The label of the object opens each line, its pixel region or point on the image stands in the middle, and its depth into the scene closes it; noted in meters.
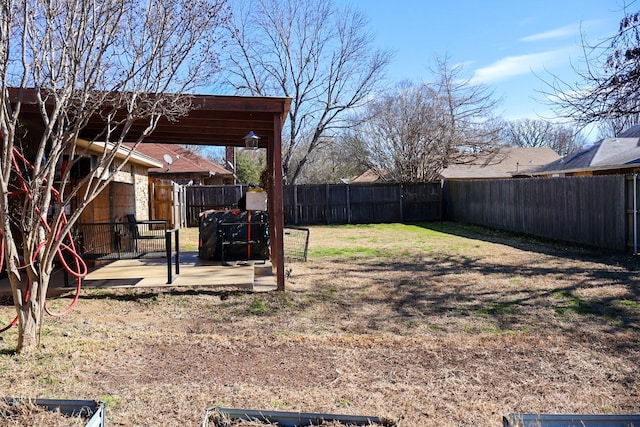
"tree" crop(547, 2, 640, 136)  6.45
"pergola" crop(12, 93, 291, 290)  6.36
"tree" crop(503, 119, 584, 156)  46.59
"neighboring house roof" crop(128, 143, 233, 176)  22.00
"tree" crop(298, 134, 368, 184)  39.97
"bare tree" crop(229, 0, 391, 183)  24.77
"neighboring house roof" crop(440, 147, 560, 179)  26.05
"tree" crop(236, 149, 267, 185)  36.84
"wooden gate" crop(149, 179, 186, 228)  17.34
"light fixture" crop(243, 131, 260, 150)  7.54
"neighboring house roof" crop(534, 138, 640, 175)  15.62
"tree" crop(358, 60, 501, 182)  22.69
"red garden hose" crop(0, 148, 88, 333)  4.13
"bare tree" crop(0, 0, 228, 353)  4.09
